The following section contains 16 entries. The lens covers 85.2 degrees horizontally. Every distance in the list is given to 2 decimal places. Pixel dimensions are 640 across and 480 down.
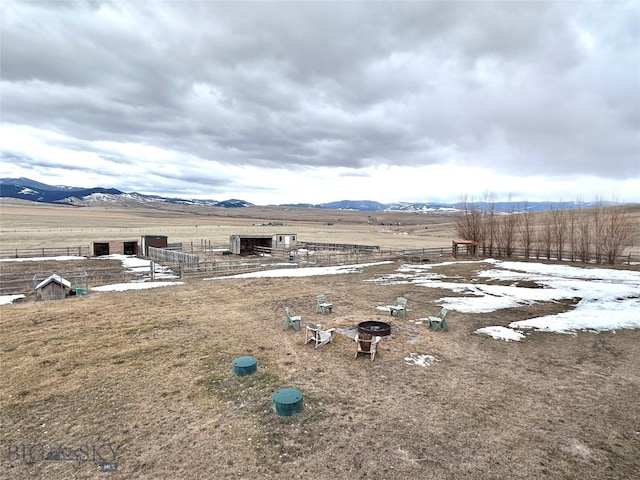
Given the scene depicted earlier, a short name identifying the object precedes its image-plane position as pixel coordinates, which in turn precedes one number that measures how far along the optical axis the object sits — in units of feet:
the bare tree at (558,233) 109.24
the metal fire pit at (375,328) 38.50
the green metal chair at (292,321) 40.75
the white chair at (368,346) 32.78
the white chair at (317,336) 35.73
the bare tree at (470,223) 127.75
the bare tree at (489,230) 123.13
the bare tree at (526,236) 112.16
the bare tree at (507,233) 117.60
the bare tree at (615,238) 99.55
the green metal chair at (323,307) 48.24
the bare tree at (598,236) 103.12
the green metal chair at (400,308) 46.29
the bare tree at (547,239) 110.93
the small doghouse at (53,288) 57.31
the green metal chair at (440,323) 41.16
